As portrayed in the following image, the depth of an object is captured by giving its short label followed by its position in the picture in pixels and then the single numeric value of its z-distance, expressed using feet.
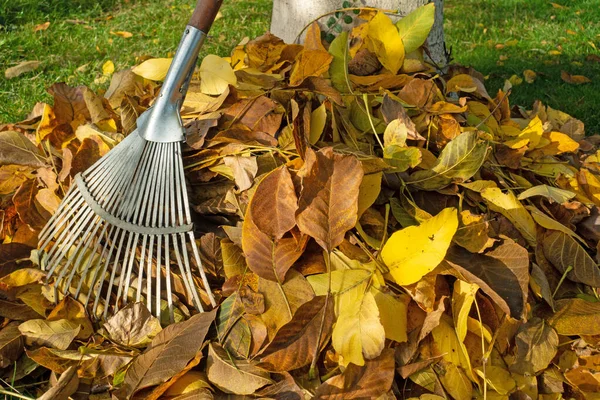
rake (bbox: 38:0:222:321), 4.40
